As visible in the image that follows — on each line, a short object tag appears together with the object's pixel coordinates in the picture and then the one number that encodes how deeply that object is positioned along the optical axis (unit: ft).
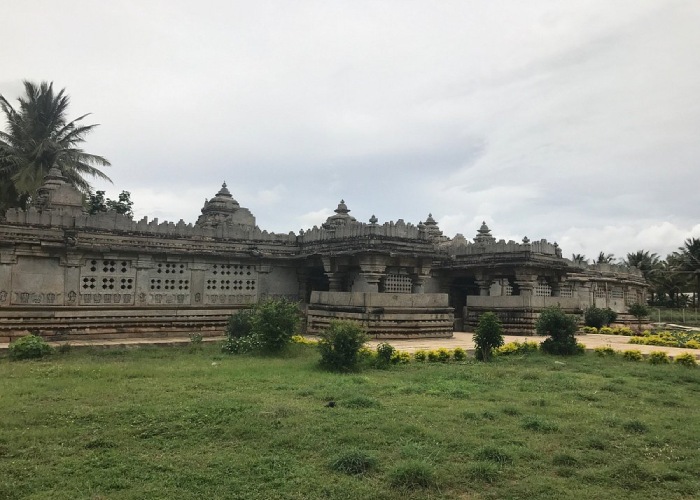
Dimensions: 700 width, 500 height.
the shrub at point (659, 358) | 44.93
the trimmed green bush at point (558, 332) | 48.29
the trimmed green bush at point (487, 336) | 44.89
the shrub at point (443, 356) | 44.09
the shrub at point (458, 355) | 44.87
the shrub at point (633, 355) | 46.42
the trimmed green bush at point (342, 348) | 37.58
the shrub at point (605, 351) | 47.85
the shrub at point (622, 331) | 75.87
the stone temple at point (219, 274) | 52.80
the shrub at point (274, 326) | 45.09
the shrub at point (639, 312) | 92.43
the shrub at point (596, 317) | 79.97
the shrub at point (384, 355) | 40.34
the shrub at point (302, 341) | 51.05
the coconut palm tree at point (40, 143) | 90.07
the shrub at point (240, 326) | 51.42
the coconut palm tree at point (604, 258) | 223.57
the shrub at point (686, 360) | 43.47
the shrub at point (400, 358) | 41.55
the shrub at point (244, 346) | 46.16
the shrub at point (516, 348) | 48.32
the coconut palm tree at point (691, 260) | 169.27
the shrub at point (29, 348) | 40.93
